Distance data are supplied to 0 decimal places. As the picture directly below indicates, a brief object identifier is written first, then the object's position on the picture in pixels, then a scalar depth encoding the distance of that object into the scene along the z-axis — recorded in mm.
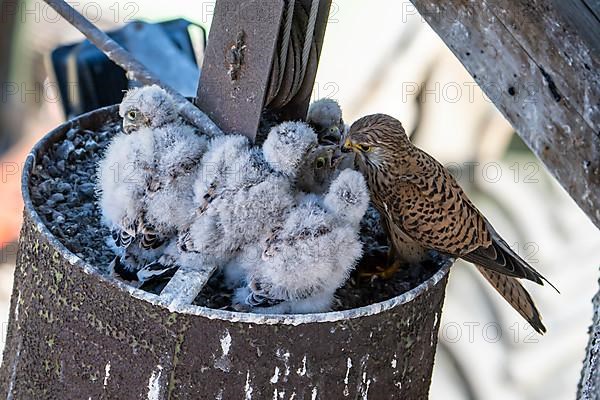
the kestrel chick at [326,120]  4945
